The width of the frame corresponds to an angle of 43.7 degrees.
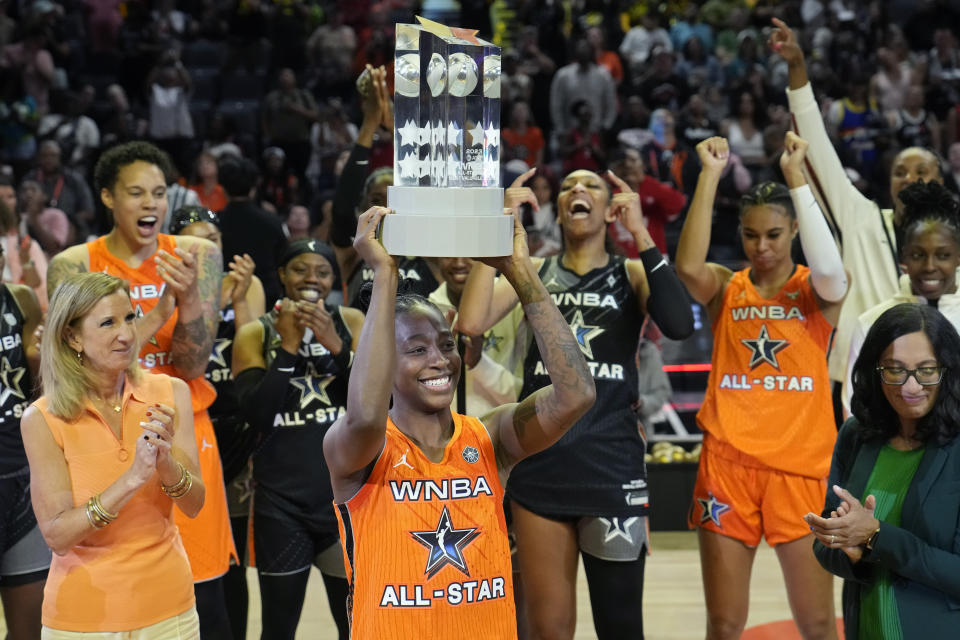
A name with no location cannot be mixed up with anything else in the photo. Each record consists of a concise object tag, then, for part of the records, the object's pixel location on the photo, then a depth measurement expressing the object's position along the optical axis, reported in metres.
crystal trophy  2.43
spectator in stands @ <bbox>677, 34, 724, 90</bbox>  11.84
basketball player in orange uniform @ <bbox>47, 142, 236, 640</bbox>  3.71
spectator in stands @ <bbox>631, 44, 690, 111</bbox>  11.42
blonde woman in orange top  2.96
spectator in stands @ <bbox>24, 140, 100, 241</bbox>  9.37
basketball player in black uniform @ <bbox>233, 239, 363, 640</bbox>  3.86
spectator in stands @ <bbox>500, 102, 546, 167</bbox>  10.34
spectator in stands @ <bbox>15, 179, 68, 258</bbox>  8.20
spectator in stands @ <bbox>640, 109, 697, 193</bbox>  9.20
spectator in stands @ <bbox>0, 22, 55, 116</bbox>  11.39
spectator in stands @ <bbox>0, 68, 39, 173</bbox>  10.57
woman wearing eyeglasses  2.71
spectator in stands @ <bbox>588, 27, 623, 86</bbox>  11.80
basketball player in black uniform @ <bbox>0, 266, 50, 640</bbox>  3.74
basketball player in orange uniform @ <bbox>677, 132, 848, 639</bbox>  3.90
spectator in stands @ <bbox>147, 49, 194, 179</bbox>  10.88
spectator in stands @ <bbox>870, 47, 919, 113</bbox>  11.00
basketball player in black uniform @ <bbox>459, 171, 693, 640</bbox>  3.82
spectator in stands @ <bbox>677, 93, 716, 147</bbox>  10.12
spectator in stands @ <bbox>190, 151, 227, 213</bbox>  8.55
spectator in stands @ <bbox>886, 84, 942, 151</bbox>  10.14
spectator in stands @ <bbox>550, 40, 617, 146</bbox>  11.14
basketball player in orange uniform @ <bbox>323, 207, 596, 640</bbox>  2.57
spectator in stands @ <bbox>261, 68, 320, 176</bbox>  10.66
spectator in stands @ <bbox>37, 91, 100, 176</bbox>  10.41
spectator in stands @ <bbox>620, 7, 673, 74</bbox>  12.51
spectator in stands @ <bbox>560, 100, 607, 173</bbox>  9.87
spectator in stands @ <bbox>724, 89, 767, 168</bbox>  10.40
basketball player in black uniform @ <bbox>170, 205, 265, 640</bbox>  4.21
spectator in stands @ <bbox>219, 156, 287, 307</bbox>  5.84
